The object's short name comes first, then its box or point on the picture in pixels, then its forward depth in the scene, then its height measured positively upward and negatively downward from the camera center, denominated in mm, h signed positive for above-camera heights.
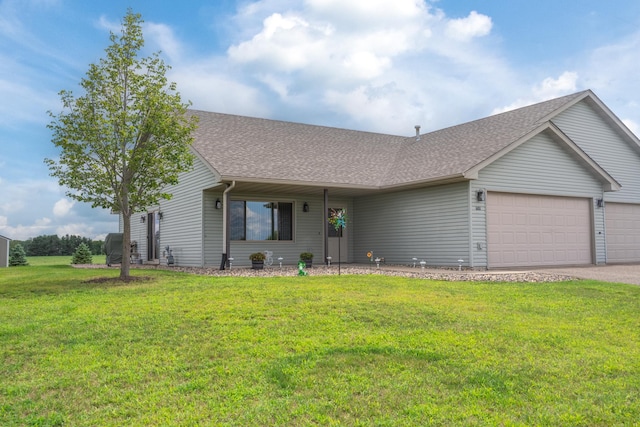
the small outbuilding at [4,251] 22380 -517
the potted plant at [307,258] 14805 -621
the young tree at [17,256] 22994 -786
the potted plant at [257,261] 14070 -663
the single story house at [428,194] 14281 +1424
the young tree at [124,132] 11211 +2518
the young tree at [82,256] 22092 -765
